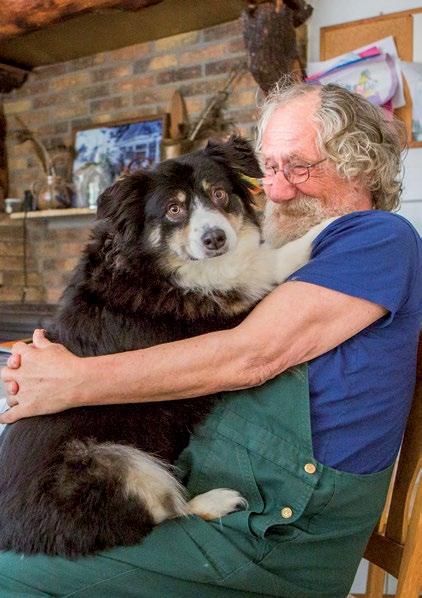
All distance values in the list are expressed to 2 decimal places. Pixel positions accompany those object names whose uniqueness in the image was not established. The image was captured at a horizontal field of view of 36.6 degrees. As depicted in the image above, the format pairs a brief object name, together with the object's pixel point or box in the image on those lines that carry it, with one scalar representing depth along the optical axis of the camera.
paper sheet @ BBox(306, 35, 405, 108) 3.32
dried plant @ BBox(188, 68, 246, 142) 3.63
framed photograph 3.83
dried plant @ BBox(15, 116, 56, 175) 4.34
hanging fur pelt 3.08
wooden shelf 3.97
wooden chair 1.32
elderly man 1.21
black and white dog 1.20
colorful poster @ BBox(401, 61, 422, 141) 3.33
